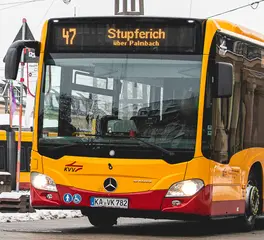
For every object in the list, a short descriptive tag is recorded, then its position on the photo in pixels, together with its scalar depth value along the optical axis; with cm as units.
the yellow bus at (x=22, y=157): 3247
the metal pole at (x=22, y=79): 2162
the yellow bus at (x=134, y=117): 1294
